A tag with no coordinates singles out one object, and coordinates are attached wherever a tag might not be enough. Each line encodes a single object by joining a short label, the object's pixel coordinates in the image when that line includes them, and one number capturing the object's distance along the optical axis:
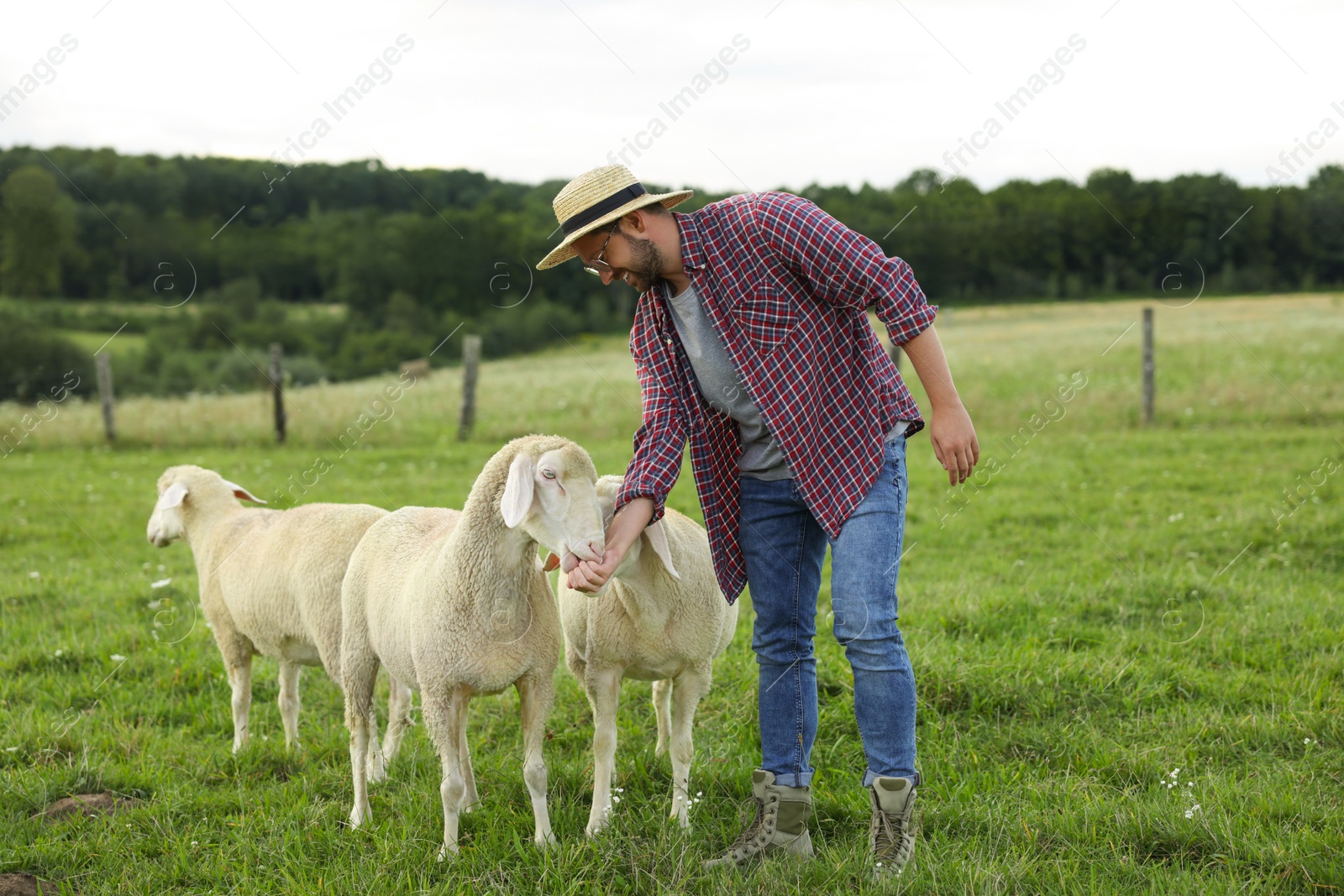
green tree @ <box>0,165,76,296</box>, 20.12
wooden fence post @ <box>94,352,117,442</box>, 16.17
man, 3.03
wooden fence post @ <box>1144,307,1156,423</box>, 14.23
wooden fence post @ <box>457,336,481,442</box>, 15.44
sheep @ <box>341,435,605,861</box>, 3.25
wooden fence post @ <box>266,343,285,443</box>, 15.18
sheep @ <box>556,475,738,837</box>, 3.62
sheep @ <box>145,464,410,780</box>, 4.40
